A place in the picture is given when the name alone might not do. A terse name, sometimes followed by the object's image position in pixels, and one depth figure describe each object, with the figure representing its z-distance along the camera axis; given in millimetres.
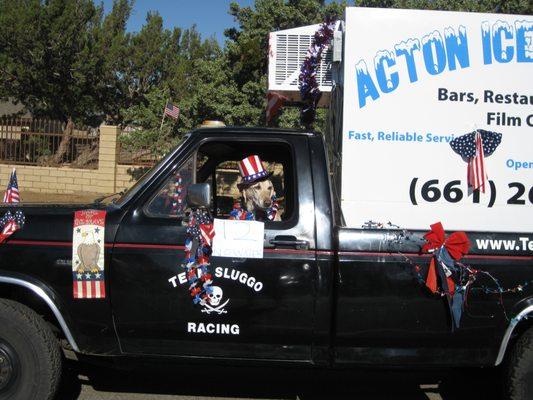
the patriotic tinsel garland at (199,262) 3461
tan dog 4031
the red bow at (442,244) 3359
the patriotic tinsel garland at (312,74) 5316
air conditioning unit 5555
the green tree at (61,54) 21766
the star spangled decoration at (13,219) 3532
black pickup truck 3463
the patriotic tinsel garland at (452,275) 3369
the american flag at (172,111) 14873
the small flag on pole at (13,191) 4512
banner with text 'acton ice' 4508
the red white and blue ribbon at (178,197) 3634
